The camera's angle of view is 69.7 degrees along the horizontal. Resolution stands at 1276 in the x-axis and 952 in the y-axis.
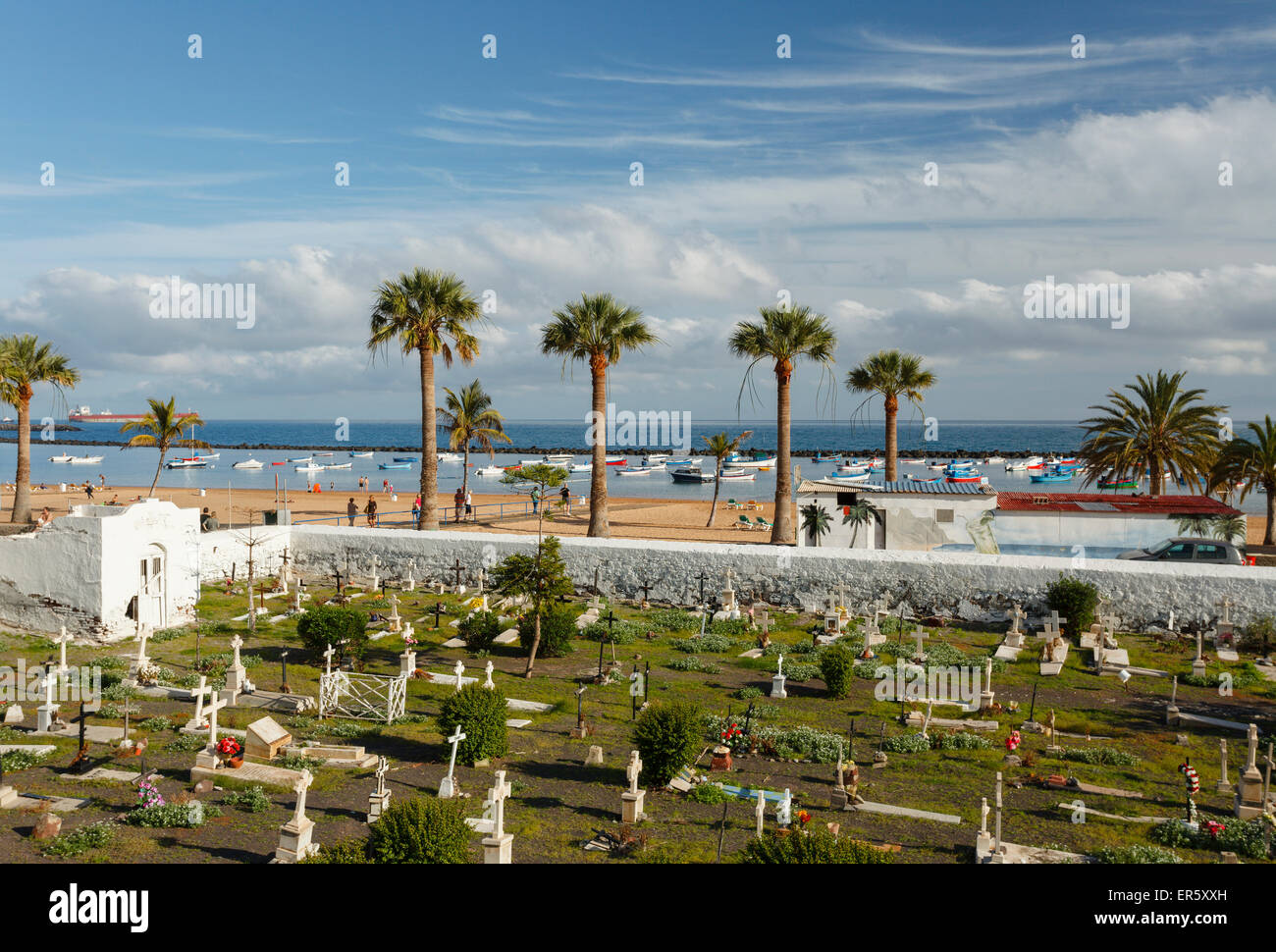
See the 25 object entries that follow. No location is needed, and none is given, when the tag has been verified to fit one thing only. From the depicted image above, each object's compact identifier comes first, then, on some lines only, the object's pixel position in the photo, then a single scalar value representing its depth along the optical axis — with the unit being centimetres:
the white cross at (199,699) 1751
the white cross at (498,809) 1177
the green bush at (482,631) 2500
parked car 2698
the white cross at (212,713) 1596
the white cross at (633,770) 1391
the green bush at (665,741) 1521
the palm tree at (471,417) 5719
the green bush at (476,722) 1611
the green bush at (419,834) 1095
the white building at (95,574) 2458
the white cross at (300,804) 1209
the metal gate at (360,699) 1923
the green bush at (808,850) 973
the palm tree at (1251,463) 3647
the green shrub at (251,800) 1416
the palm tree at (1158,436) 3919
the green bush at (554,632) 2412
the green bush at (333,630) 2298
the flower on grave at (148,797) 1389
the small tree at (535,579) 2289
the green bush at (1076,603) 2448
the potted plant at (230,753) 1562
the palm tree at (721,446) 5485
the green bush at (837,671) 2034
